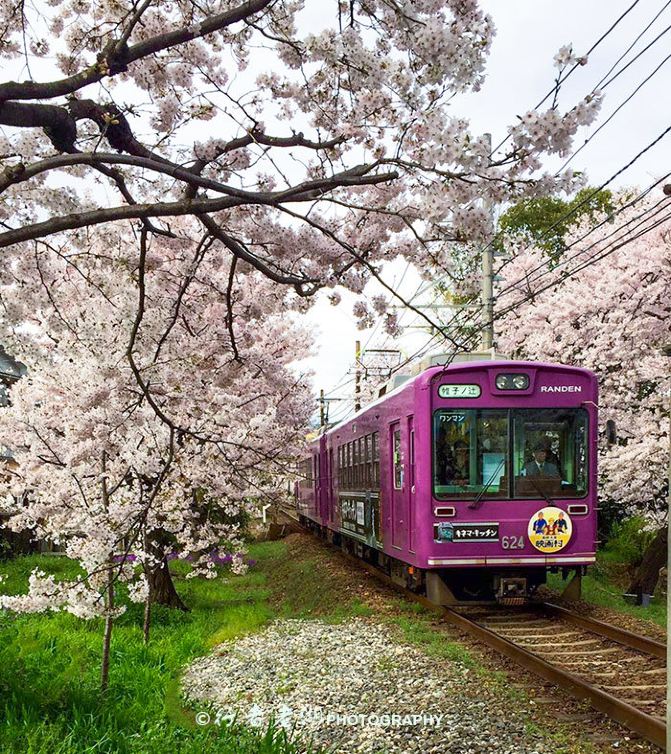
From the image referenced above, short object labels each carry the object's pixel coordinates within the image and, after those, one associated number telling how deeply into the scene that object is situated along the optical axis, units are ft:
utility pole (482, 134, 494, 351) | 45.39
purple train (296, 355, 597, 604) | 31.50
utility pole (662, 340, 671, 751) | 11.05
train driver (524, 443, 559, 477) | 32.09
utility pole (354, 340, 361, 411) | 93.91
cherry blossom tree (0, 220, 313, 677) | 24.40
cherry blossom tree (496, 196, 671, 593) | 48.26
